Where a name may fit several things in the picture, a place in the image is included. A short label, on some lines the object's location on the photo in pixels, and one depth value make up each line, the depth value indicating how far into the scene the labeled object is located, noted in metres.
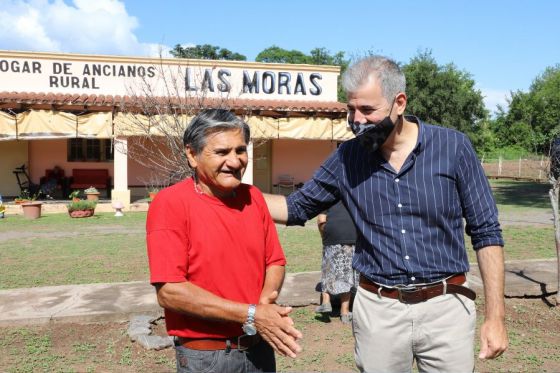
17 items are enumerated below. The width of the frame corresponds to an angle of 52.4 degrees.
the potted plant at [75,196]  15.55
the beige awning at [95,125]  16.12
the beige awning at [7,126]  15.68
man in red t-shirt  2.08
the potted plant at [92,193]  16.72
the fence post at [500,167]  36.65
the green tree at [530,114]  31.19
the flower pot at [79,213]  14.87
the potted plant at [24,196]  16.56
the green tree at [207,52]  44.91
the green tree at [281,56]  59.84
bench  18.62
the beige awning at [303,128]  17.23
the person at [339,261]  5.62
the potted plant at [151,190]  15.46
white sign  17.70
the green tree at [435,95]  29.34
